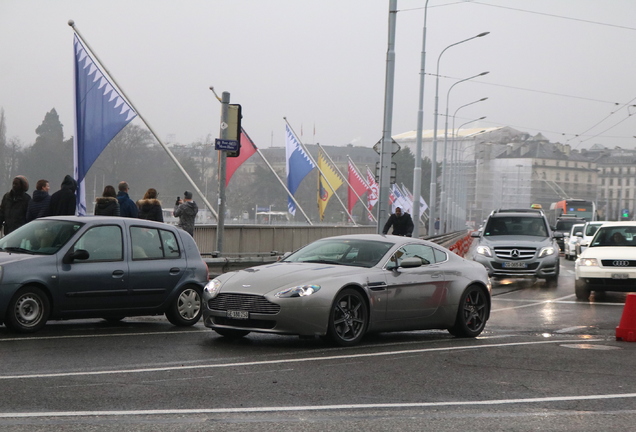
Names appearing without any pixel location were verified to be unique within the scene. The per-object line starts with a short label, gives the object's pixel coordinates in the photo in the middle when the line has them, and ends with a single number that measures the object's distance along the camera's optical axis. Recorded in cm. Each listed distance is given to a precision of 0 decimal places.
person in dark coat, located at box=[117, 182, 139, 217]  1769
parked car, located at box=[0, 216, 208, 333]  1144
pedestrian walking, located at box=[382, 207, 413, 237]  2616
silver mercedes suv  2414
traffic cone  1252
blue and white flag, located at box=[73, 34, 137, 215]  2367
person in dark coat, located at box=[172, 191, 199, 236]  2005
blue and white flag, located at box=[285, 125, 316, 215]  4431
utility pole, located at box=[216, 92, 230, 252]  2108
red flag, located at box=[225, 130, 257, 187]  3490
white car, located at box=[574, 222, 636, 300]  1916
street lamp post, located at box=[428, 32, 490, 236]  5084
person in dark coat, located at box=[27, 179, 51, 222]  1582
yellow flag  5000
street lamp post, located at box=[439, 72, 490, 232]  6161
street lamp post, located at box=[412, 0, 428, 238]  4197
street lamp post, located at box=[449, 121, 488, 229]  9050
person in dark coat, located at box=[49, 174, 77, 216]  1568
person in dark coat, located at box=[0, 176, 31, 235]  1620
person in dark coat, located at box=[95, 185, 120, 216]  1636
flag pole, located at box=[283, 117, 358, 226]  4516
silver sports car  1090
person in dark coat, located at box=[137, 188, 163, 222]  1883
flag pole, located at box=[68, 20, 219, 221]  2438
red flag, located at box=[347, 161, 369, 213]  5570
